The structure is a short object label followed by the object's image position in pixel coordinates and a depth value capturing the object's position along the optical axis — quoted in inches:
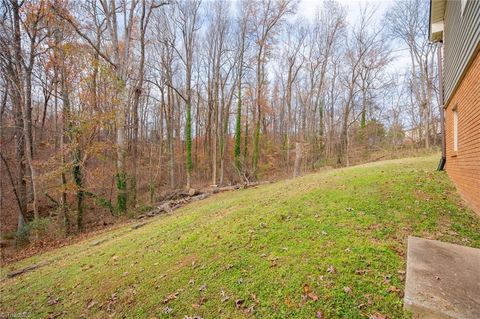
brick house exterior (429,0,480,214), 163.9
